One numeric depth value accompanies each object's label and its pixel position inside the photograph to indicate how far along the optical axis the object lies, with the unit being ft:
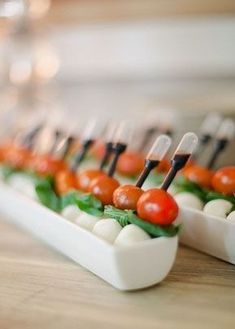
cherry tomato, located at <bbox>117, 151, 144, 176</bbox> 3.76
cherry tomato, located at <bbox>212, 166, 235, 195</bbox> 2.79
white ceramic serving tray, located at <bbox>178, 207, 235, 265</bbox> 2.50
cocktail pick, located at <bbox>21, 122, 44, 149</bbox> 4.43
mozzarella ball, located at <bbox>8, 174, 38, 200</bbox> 3.45
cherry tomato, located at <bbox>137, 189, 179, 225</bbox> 2.27
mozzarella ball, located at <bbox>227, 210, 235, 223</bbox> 2.48
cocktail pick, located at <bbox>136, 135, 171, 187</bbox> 2.60
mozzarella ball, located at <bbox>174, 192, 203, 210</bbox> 2.83
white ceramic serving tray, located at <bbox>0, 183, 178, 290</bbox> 2.19
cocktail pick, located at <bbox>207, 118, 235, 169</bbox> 3.28
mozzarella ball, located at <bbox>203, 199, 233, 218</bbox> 2.62
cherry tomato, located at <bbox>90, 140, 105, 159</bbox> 4.46
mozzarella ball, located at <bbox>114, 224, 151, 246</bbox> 2.23
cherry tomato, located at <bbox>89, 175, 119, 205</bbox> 2.76
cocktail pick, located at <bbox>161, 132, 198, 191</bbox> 2.44
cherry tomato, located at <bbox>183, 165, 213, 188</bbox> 3.05
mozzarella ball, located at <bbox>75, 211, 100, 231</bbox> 2.55
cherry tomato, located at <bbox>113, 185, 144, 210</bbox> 2.49
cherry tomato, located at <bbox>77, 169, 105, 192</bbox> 3.06
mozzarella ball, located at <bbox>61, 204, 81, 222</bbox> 2.75
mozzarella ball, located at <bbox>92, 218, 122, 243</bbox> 2.35
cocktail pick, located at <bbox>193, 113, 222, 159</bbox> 3.64
